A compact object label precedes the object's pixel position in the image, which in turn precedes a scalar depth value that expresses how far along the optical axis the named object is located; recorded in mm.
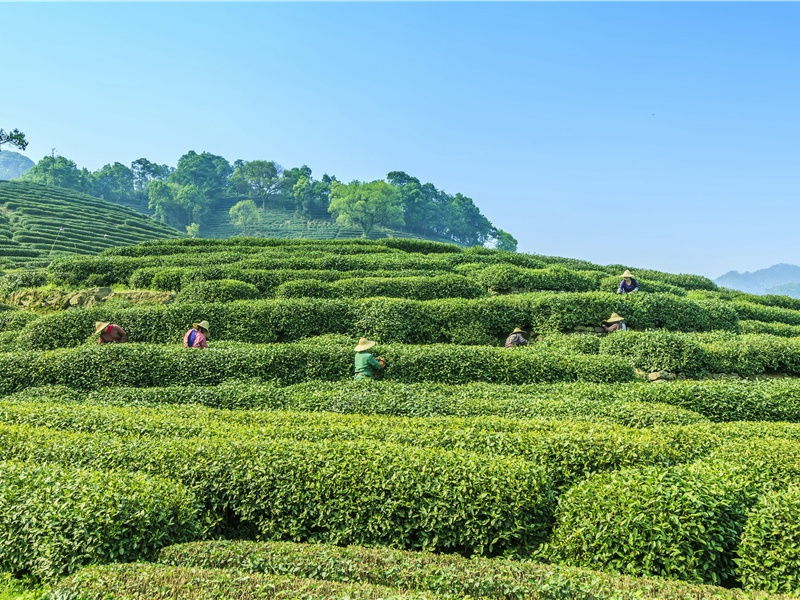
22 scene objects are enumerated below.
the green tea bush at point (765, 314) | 27109
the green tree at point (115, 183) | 130175
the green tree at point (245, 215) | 113125
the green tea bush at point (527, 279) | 25062
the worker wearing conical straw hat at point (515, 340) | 18719
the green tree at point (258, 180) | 134125
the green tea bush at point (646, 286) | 27188
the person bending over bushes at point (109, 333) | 17703
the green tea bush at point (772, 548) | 6570
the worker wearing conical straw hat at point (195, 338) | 16953
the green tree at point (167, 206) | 113375
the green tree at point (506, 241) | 140625
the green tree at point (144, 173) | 144000
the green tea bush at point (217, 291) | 22234
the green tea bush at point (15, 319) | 21109
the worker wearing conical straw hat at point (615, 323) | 20109
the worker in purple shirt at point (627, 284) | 23998
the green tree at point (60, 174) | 111625
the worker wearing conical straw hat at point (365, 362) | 14906
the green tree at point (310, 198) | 124188
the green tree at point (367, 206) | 105500
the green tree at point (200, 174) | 130625
